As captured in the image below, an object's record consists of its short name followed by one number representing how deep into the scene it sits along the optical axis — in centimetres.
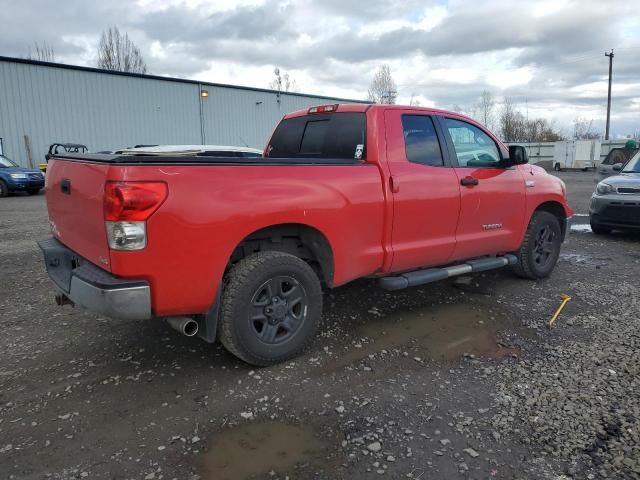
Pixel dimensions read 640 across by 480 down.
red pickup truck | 300
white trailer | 3453
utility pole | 4506
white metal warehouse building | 2166
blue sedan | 1739
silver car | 843
